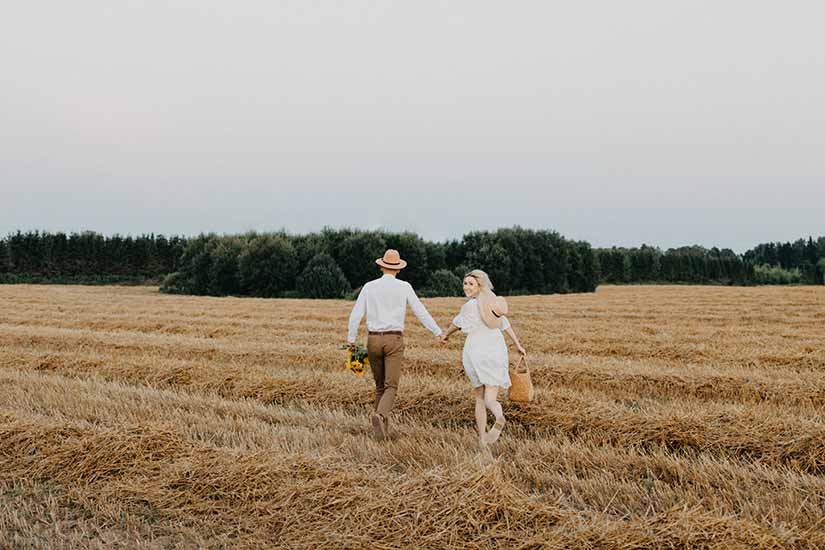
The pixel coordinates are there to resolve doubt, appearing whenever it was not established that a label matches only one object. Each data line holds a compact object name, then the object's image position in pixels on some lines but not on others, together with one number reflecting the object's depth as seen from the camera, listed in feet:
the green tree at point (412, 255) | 143.64
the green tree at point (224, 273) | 139.85
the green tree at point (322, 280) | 129.90
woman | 19.38
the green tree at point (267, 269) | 136.56
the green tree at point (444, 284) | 141.49
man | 20.98
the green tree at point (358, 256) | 140.15
